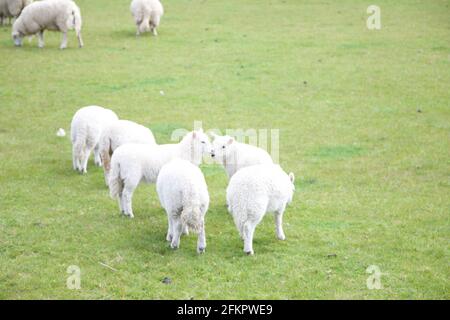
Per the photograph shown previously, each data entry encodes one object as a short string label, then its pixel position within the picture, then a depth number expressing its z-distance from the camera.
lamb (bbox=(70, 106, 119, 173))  12.23
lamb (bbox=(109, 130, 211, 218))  10.09
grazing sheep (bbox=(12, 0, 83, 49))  22.39
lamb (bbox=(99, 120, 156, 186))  11.48
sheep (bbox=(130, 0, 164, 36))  24.20
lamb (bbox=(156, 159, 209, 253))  8.63
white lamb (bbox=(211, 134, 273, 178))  10.54
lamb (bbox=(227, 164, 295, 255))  8.70
